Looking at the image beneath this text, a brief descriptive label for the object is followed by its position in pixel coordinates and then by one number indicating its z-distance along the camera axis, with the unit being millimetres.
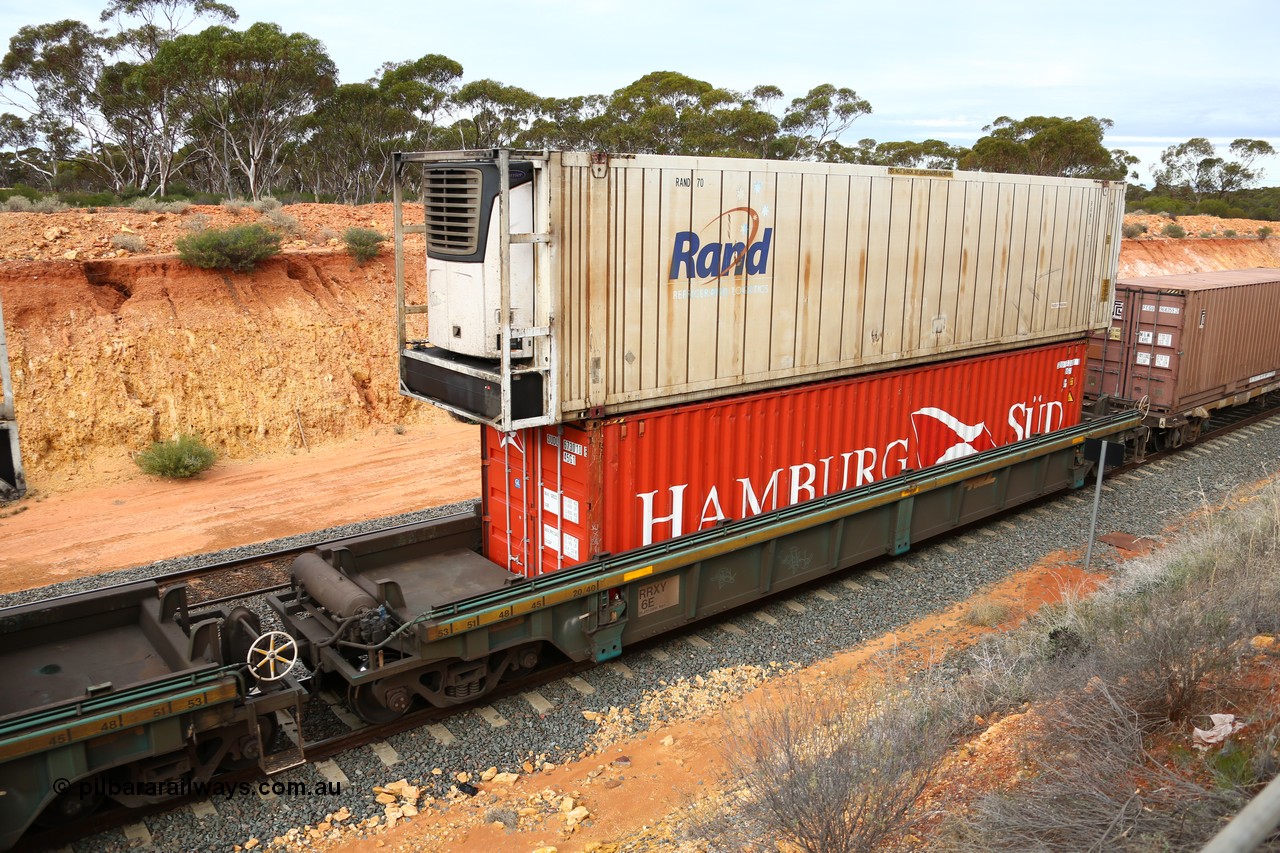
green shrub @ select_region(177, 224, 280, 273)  18688
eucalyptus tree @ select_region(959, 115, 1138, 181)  49219
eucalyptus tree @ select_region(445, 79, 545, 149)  41469
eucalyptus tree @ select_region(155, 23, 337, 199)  31906
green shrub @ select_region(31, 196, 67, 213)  23297
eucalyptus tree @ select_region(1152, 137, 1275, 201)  75625
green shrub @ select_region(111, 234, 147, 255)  19250
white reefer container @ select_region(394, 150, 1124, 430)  7379
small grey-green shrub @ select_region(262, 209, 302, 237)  22984
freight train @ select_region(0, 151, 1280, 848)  6715
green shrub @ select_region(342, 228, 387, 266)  21562
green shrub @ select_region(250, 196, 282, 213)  24656
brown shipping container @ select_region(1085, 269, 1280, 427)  15164
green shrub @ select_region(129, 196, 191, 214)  23906
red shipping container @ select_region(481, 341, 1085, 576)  8281
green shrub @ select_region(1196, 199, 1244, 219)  64188
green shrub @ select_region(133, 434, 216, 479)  15453
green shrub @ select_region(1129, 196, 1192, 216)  60853
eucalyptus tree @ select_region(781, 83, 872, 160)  51062
